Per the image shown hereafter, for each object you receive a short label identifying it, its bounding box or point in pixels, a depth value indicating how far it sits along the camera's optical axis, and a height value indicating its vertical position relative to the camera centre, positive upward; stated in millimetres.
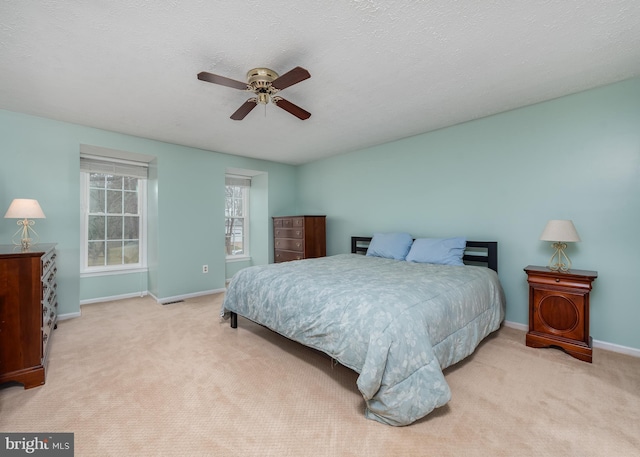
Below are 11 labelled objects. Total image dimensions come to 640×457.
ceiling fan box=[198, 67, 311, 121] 1932 +1057
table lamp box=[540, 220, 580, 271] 2469 -50
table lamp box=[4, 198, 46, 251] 2549 +150
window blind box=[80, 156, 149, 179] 3986 +900
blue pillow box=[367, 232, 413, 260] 3750 -247
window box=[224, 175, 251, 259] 5598 +226
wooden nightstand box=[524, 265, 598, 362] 2391 -735
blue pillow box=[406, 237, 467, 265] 3238 -283
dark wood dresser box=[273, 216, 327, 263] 4809 -179
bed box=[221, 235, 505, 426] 1592 -639
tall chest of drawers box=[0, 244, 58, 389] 1975 -658
